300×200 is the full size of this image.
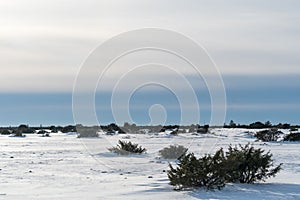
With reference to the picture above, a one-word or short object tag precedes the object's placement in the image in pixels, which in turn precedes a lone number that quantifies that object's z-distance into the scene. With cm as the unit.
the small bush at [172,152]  1939
